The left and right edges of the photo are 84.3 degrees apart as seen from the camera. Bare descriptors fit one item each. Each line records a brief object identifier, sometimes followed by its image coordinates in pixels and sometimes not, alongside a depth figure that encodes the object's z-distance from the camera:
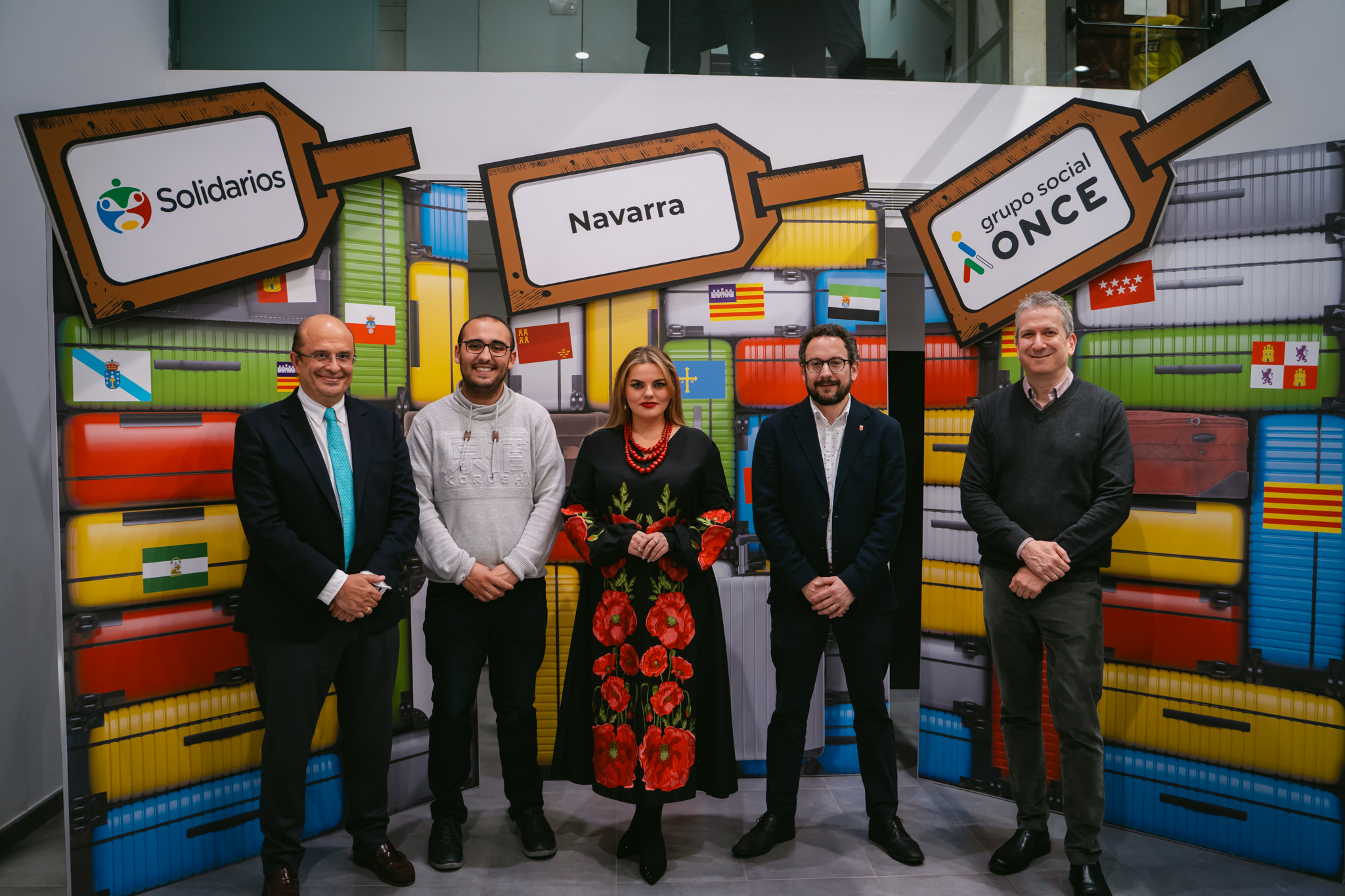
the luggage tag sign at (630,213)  3.06
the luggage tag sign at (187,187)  2.30
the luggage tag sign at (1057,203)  2.68
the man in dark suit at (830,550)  2.43
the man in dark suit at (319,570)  2.16
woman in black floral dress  2.28
